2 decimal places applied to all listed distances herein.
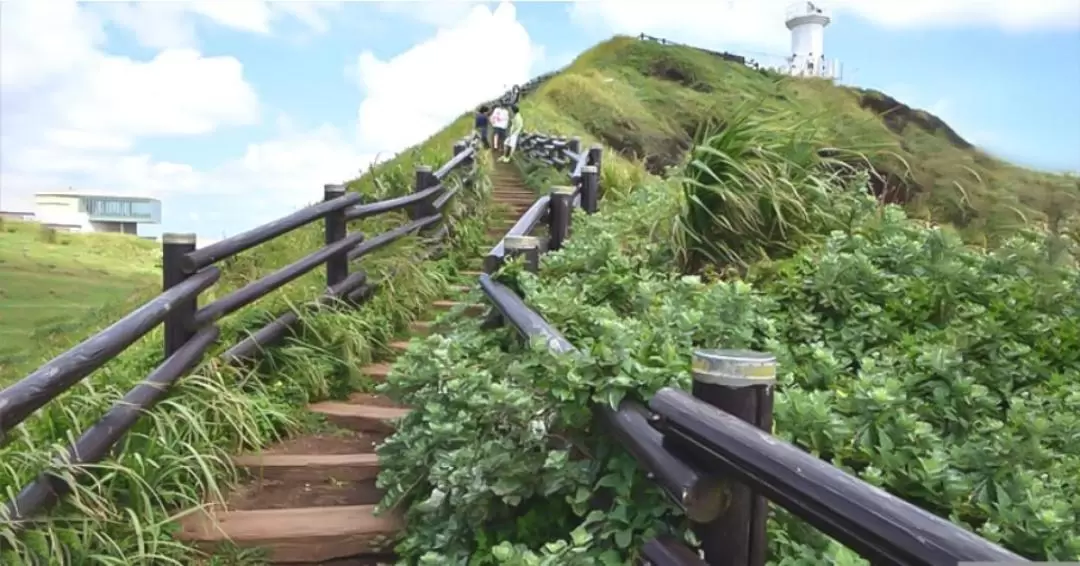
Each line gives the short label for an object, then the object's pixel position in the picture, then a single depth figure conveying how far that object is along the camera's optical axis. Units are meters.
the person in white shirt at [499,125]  15.51
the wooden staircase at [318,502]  2.79
